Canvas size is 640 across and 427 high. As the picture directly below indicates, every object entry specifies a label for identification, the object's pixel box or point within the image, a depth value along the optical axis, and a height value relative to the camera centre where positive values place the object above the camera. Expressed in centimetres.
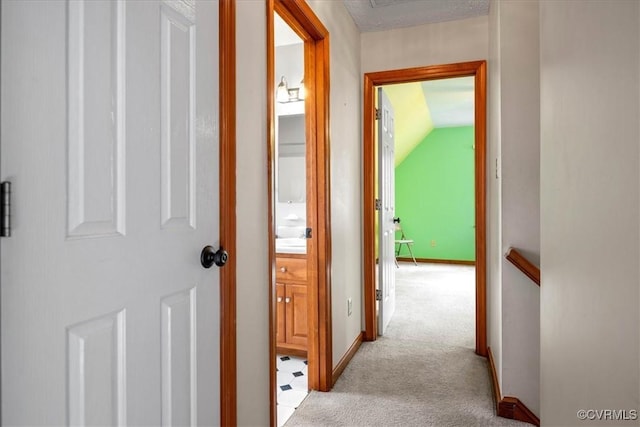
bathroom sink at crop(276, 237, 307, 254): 273 -22
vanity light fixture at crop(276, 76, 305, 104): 326 +101
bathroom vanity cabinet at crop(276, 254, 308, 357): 274 -62
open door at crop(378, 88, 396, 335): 333 +2
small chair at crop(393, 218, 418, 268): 766 -54
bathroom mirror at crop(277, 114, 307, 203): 331 +47
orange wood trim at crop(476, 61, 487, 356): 289 +10
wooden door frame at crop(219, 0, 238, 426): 130 +3
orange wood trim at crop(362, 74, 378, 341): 317 +3
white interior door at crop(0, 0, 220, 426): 70 +1
